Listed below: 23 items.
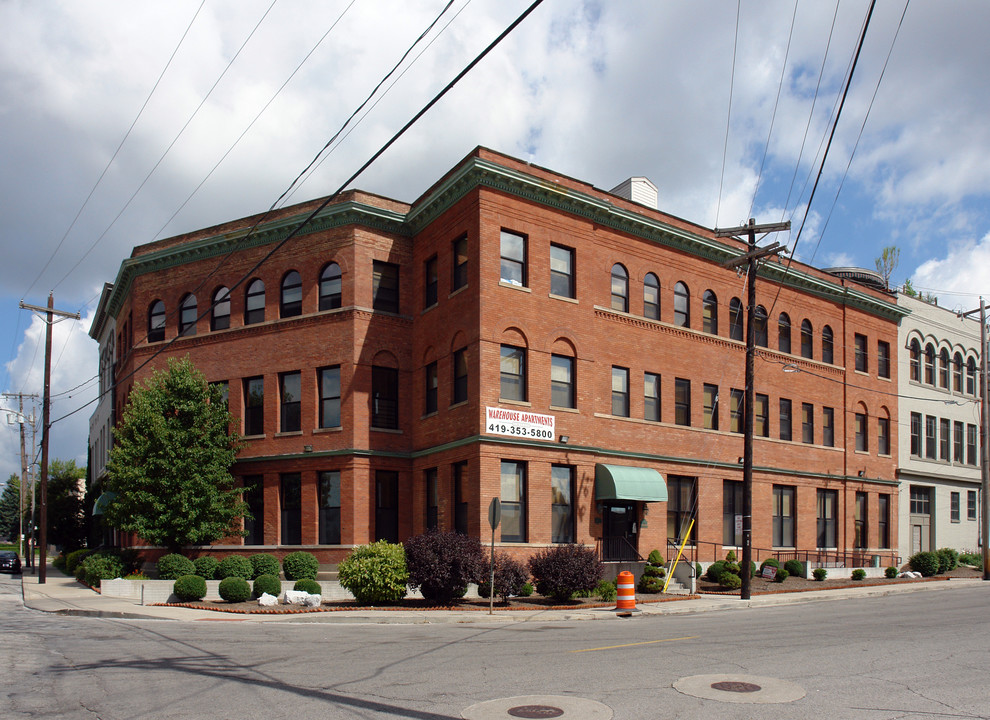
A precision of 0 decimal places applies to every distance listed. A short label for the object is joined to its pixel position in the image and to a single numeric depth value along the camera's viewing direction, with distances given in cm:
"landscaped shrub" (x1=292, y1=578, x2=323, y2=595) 2418
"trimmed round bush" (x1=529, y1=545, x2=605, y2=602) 2192
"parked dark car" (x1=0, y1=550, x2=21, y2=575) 4984
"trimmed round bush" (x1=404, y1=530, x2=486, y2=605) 2170
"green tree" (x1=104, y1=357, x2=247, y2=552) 2770
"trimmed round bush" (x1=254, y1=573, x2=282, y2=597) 2411
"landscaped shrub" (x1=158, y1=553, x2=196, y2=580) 2619
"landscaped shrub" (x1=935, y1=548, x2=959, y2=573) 3634
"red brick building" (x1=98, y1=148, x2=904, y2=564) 2620
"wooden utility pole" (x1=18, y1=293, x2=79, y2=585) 3475
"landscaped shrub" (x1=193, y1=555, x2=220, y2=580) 2652
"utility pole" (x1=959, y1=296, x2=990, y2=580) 3484
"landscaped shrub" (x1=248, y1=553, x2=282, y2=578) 2650
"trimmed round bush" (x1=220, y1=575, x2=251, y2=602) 2373
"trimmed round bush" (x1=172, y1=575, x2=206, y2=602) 2417
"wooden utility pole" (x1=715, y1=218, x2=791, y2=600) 2430
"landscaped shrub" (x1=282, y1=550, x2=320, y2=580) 2658
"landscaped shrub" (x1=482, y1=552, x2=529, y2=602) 2173
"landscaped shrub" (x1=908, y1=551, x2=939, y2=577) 3575
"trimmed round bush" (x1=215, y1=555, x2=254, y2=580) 2617
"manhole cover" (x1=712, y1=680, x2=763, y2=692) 951
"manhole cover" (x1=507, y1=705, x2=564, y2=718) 841
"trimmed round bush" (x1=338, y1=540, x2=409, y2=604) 2191
